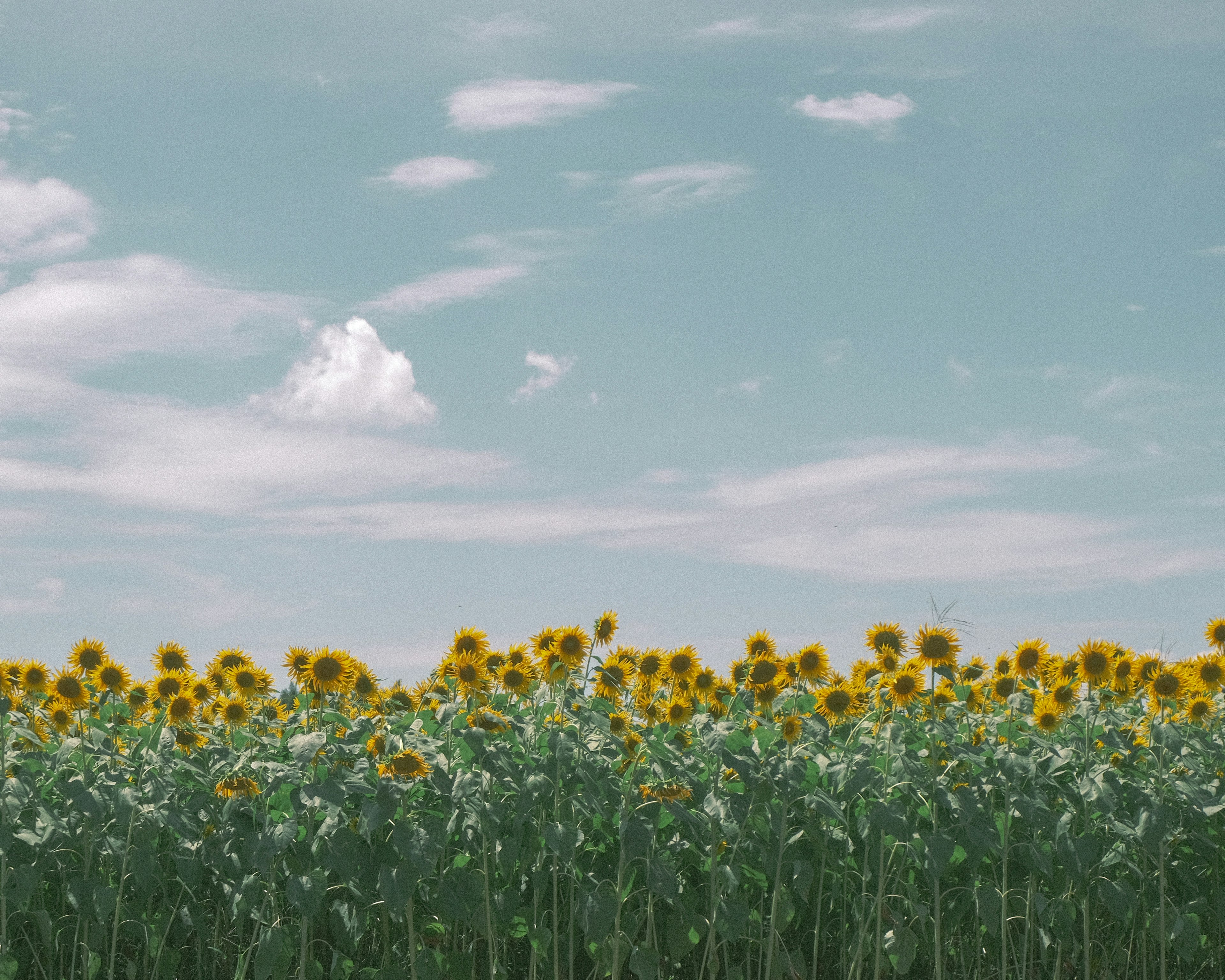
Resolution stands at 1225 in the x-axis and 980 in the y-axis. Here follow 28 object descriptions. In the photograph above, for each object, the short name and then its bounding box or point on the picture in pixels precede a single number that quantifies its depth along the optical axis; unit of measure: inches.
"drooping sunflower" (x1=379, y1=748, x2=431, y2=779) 223.0
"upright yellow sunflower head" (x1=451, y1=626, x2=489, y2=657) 260.7
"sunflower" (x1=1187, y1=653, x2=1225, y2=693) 309.9
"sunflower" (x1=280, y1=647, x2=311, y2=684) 267.0
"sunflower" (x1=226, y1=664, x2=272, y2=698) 299.9
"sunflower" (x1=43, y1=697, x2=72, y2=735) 304.8
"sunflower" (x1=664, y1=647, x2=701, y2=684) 295.0
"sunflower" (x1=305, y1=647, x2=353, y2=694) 254.4
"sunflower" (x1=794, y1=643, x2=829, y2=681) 296.7
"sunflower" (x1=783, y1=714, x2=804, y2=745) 269.3
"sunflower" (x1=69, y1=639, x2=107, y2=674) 314.8
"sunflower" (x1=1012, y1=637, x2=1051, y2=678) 299.0
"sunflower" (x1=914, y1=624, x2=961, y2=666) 277.1
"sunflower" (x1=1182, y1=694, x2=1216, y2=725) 308.8
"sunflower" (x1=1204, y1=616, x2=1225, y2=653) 329.1
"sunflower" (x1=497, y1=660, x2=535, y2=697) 263.4
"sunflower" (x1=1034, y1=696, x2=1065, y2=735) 302.0
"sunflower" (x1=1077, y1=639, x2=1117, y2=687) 304.5
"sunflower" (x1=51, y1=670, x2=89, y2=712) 298.7
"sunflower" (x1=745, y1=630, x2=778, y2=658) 318.0
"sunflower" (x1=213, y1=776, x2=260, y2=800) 243.6
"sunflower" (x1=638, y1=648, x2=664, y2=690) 300.4
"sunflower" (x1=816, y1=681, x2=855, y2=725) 298.5
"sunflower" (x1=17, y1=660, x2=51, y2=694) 299.3
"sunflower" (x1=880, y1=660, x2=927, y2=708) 276.2
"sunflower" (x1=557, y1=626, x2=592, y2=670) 254.7
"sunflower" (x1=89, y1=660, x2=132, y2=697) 310.0
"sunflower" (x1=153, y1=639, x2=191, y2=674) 323.3
